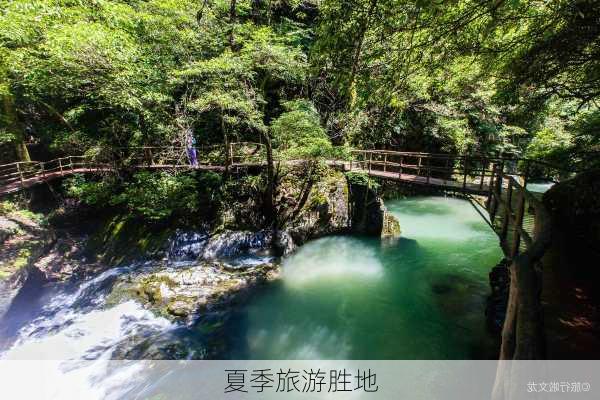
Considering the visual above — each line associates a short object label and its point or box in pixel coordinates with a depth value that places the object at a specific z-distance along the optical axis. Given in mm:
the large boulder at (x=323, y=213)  12461
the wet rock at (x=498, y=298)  6413
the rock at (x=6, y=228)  10496
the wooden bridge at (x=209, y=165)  9500
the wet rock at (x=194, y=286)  8430
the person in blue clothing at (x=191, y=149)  12320
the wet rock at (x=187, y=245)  11312
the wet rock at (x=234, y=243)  11344
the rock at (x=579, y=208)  6820
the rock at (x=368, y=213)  13023
